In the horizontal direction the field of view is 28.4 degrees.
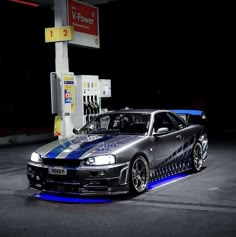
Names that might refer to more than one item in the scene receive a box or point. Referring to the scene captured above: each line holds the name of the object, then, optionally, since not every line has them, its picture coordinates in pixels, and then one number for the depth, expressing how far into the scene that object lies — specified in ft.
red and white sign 44.47
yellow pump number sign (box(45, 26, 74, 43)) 42.22
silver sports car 22.95
